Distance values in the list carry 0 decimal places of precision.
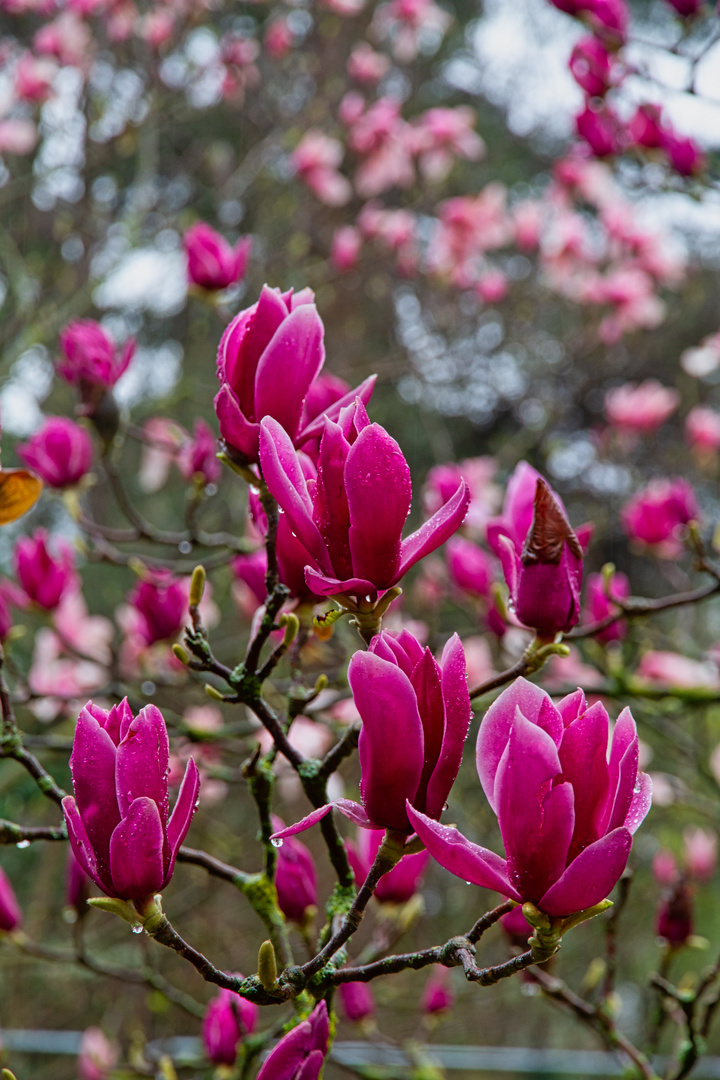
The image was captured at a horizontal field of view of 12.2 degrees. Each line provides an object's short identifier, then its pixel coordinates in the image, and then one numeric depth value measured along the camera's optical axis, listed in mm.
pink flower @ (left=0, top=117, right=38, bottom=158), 5018
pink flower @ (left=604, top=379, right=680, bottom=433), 5094
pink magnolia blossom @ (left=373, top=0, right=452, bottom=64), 6157
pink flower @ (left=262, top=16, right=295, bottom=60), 5704
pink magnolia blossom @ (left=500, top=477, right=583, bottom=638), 1385
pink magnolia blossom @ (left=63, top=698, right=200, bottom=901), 1292
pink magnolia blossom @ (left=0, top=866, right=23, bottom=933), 1599
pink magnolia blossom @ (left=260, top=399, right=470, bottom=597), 1314
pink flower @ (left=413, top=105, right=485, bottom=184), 6040
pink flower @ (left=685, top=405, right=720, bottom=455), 4773
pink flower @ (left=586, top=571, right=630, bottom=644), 2014
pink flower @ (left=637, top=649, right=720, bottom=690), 2790
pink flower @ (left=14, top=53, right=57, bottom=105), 4895
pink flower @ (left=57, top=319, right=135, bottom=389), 1996
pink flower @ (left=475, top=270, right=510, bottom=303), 5783
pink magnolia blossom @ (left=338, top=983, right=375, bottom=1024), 1821
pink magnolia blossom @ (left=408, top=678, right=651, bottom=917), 1267
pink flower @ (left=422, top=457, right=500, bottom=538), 2223
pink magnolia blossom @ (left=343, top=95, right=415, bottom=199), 5624
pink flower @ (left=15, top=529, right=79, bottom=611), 2070
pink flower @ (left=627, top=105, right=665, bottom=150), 3187
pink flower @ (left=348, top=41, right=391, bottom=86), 6040
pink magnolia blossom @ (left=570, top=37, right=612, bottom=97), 3157
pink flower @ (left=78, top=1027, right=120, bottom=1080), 2474
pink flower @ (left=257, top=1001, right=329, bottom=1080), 1311
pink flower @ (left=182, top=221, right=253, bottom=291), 2191
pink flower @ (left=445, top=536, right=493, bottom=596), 2360
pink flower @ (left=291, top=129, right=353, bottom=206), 5345
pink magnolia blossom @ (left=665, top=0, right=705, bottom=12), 2778
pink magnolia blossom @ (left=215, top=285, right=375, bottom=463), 1381
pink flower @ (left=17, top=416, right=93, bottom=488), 2160
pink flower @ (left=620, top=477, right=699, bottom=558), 2658
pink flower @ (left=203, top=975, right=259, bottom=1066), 1535
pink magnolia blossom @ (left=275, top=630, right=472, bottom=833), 1285
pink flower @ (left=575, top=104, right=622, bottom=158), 3330
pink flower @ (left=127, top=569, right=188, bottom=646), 1979
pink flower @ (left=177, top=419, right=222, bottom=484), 1927
